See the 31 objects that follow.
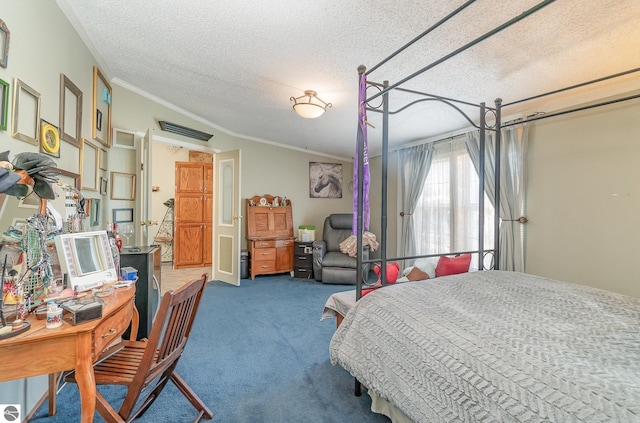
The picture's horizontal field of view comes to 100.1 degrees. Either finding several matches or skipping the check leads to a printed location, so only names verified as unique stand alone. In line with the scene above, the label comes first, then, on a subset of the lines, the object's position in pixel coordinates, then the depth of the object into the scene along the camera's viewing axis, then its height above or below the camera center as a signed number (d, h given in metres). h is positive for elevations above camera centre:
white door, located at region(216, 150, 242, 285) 4.27 -0.02
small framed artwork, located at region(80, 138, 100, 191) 2.35 +0.47
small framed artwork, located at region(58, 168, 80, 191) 1.96 +0.30
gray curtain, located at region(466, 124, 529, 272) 2.83 +0.26
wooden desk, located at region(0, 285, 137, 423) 0.91 -0.49
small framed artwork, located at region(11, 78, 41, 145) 1.40 +0.58
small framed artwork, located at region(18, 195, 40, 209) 1.46 +0.08
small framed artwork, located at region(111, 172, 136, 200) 3.12 +0.37
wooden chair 1.16 -0.75
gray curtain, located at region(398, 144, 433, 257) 4.04 +0.60
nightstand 4.76 -0.77
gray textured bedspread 0.79 -0.49
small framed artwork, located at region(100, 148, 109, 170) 2.81 +0.62
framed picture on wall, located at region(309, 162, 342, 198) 5.61 +0.80
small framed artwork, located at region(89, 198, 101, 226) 2.53 +0.04
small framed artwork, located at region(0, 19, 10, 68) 1.29 +0.84
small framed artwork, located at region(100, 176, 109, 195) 2.82 +0.34
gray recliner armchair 4.36 -0.65
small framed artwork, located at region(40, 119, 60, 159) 1.69 +0.51
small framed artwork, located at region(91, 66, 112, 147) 2.58 +1.12
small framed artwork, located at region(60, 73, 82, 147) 1.94 +0.81
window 3.40 +0.15
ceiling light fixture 2.76 +1.16
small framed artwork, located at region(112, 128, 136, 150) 3.14 +0.94
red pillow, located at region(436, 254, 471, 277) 2.67 -0.47
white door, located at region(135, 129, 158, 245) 3.10 +0.35
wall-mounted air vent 3.63 +1.25
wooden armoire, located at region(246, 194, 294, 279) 4.71 -0.32
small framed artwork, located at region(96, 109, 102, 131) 2.67 +0.98
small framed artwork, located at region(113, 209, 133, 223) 3.11 +0.02
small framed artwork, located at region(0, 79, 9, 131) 1.31 +0.55
